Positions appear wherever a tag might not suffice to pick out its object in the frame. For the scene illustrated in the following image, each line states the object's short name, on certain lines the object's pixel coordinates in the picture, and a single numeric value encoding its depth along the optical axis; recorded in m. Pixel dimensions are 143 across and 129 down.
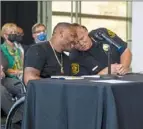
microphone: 4.99
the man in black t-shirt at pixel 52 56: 5.16
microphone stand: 4.45
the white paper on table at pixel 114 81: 3.97
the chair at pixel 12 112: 5.33
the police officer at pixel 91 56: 5.60
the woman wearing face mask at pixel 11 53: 6.94
